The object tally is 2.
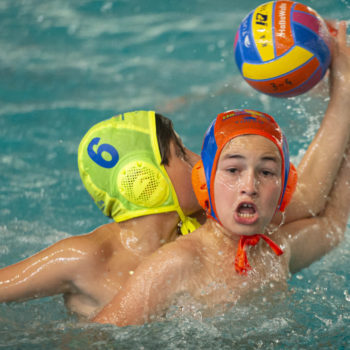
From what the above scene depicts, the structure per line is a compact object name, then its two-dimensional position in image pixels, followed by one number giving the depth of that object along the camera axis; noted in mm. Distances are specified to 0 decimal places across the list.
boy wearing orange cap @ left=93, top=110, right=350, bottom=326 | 5414
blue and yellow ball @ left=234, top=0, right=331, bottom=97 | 6633
